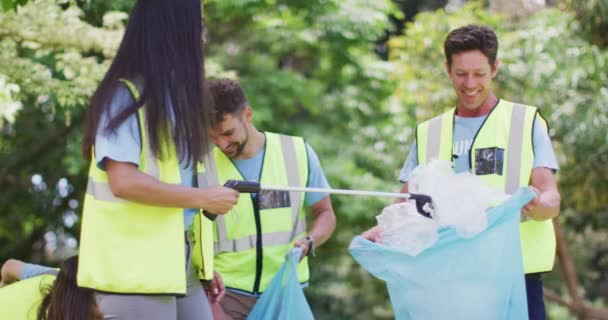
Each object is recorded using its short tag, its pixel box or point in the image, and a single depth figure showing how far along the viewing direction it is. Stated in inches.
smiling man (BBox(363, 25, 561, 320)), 256.7
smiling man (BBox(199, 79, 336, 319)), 288.4
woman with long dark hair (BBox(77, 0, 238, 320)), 204.4
